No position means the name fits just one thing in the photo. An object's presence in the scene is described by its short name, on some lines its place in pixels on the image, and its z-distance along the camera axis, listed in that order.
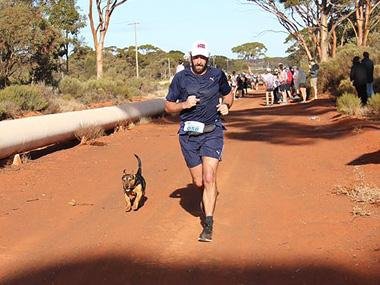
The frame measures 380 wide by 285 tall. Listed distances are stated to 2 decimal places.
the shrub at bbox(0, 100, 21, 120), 23.08
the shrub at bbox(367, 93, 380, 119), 17.64
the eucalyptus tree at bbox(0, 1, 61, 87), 33.31
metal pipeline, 11.72
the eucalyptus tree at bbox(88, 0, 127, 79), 39.03
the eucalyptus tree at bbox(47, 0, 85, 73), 47.72
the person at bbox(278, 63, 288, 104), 29.63
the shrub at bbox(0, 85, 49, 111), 24.97
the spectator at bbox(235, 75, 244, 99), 42.09
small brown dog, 7.97
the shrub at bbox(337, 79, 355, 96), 24.26
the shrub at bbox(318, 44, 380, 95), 30.41
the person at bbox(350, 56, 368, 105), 19.59
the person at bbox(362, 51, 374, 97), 19.65
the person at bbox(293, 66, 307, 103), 29.45
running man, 6.69
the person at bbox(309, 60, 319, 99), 29.30
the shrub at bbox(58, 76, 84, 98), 36.72
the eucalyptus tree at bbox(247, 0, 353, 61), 37.97
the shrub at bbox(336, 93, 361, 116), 18.86
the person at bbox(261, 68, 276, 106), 30.32
